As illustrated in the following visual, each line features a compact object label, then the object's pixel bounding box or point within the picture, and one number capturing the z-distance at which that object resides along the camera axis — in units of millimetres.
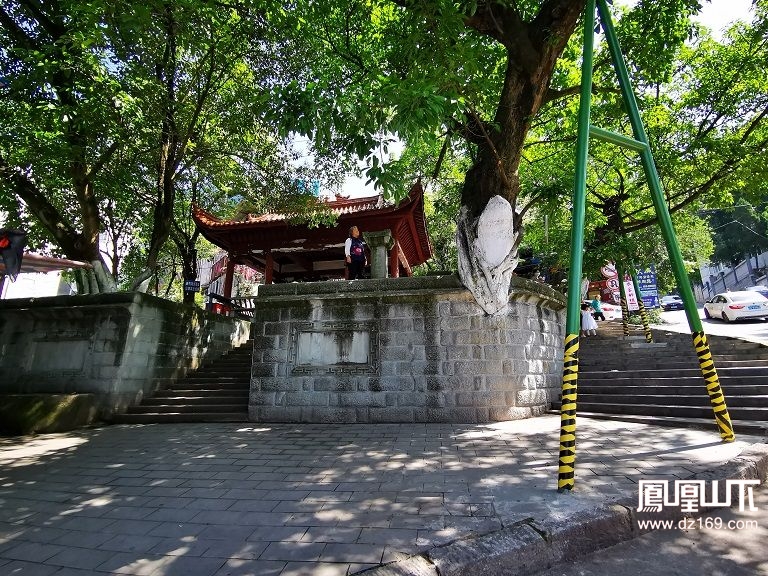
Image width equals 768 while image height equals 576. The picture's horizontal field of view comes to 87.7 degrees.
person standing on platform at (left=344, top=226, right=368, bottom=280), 8641
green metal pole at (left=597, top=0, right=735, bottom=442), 4305
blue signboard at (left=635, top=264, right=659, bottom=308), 22422
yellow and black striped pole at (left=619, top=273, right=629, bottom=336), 12055
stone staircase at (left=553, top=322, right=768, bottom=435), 5633
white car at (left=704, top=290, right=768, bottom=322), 16922
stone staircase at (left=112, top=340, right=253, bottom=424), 7570
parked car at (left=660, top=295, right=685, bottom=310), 29750
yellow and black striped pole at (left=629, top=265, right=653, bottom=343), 10691
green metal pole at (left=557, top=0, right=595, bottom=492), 3109
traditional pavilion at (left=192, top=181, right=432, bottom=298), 11125
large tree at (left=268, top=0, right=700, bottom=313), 4426
